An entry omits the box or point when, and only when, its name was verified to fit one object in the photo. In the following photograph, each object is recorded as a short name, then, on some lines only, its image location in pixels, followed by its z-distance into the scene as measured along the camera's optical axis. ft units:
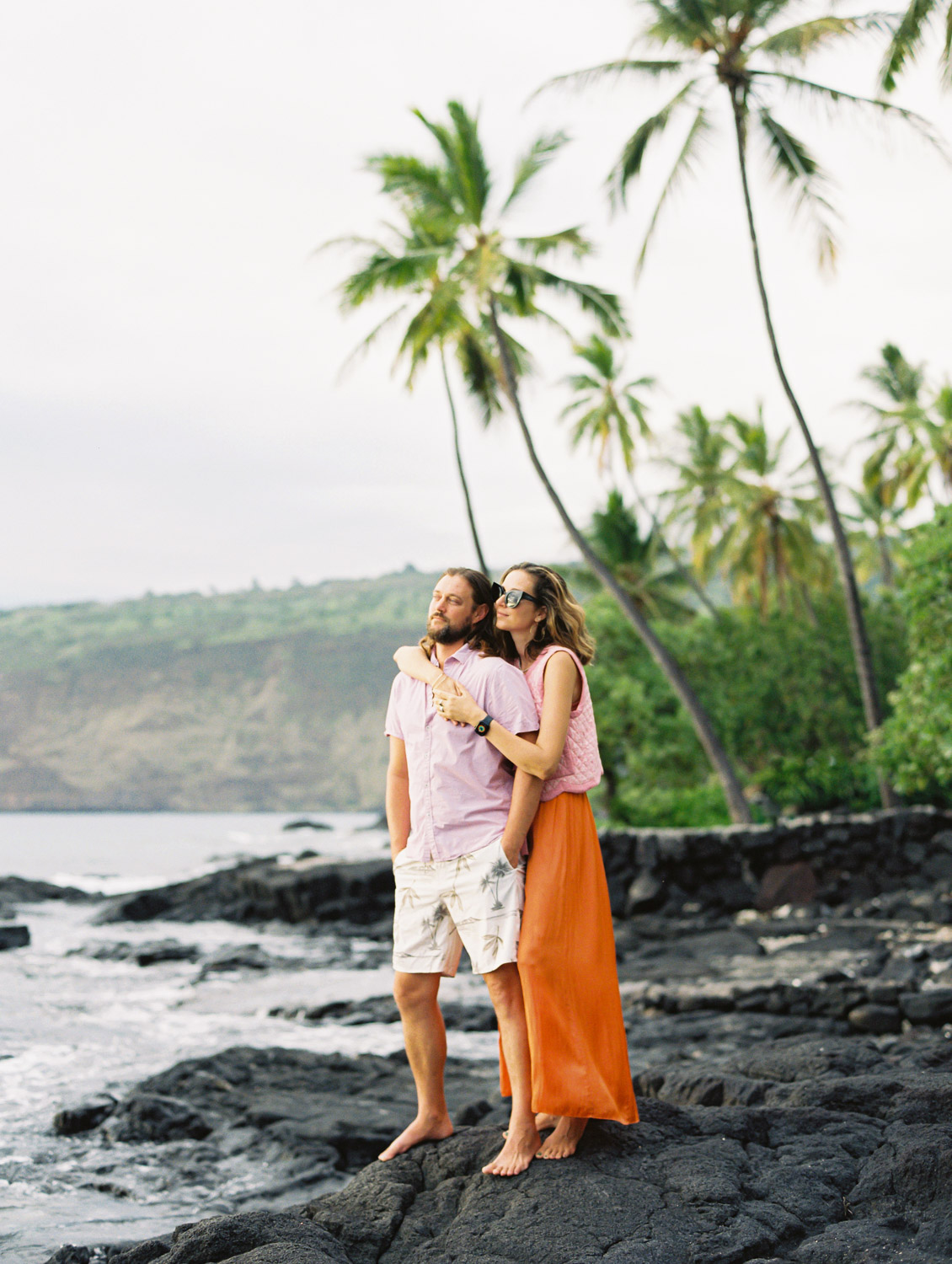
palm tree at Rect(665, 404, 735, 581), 84.12
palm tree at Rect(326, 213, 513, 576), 56.08
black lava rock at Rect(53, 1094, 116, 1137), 20.70
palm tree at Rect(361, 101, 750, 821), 55.42
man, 10.95
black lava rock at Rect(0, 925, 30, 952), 51.88
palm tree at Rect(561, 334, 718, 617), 80.33
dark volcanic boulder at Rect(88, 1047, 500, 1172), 19.27
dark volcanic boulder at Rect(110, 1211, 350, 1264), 9.97
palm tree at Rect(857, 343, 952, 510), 75.72
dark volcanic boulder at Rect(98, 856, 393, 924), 60.08
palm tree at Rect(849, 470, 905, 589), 87.37
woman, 10.72
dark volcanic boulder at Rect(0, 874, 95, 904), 78.95
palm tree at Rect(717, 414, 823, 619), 78.43
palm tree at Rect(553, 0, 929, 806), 47.85
